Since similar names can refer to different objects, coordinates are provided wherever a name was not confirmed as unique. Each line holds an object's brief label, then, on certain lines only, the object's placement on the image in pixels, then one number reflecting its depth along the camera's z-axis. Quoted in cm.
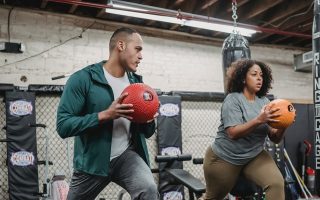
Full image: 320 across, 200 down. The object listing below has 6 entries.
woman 291
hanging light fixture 562
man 220
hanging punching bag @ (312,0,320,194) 288
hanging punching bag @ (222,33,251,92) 448
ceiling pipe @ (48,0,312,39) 550
